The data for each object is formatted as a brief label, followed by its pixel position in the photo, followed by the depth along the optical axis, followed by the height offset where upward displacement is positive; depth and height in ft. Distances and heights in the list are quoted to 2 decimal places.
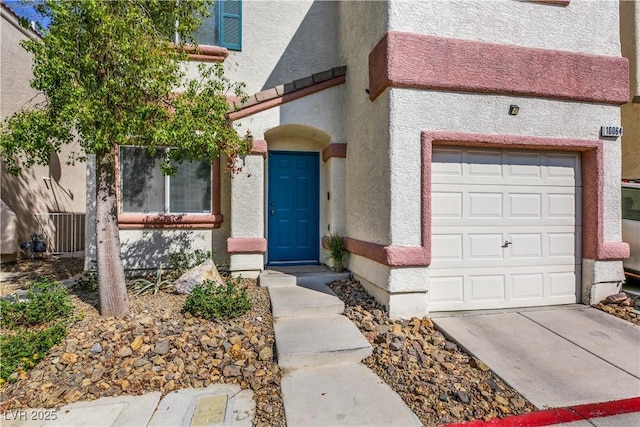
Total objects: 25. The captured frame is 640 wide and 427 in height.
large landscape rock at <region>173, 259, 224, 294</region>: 16.74 -3.40
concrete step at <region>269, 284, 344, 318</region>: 15.14 -4.34
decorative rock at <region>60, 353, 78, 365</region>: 11.52 -5.16
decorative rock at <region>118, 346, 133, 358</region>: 11.89 -5.10
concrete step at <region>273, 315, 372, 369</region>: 11.89 -5.04
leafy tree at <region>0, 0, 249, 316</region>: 12.10 +4.71
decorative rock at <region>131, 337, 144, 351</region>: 12.21 -4.94
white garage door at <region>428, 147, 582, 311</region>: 16.02 -0.87
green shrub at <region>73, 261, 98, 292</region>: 17.79 -3.84
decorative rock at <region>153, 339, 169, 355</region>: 12.06 -5.02
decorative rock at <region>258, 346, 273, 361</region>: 12.09 -5.28
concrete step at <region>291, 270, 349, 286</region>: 18.88 -3.87
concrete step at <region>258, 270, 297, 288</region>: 18.57 -3.89
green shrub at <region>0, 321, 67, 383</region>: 10.68 -4.68
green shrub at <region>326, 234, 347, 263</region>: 20.29 -2.30
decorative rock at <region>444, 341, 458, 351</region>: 12.86 -5.33
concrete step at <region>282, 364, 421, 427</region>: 9.20 -5.76
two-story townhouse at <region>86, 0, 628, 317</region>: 15.25 +2.53
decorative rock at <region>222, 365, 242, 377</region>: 11.30 -5.52
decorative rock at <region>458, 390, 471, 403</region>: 9.97 -5.69
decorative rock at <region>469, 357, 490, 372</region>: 11.46 -5.45
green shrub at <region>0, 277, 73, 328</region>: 13.07 -3.93
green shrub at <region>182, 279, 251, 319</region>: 14.42 -4.05
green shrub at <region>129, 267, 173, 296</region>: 17.38 -3.94
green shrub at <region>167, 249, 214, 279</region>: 19.43 -2.85
